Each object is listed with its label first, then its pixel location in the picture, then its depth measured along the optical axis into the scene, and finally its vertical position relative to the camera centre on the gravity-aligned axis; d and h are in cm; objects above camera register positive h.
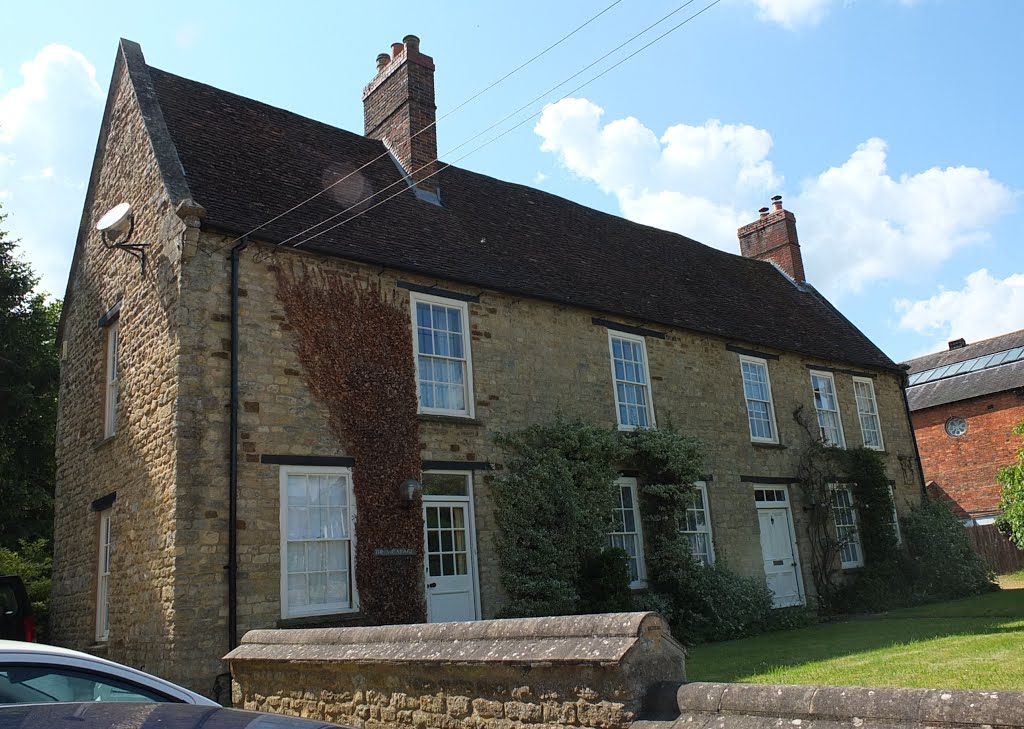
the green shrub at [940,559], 2031 -33
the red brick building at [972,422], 3234 +467
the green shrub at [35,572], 1579 +90
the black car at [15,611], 1163 +9
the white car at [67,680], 332 -26
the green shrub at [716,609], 1494 -81
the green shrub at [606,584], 1349 -18
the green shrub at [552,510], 1334 +107
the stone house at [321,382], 1126 +343
